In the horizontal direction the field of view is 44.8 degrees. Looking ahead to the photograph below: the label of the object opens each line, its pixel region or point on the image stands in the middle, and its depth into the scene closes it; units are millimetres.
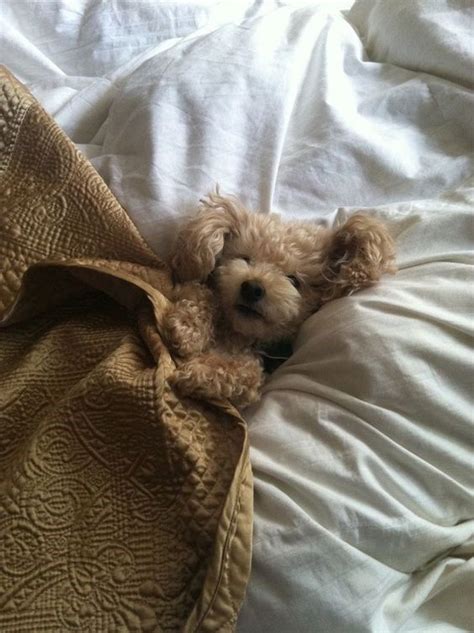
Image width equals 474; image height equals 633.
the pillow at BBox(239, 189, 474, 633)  729
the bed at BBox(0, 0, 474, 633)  758
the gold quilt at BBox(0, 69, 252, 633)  724
